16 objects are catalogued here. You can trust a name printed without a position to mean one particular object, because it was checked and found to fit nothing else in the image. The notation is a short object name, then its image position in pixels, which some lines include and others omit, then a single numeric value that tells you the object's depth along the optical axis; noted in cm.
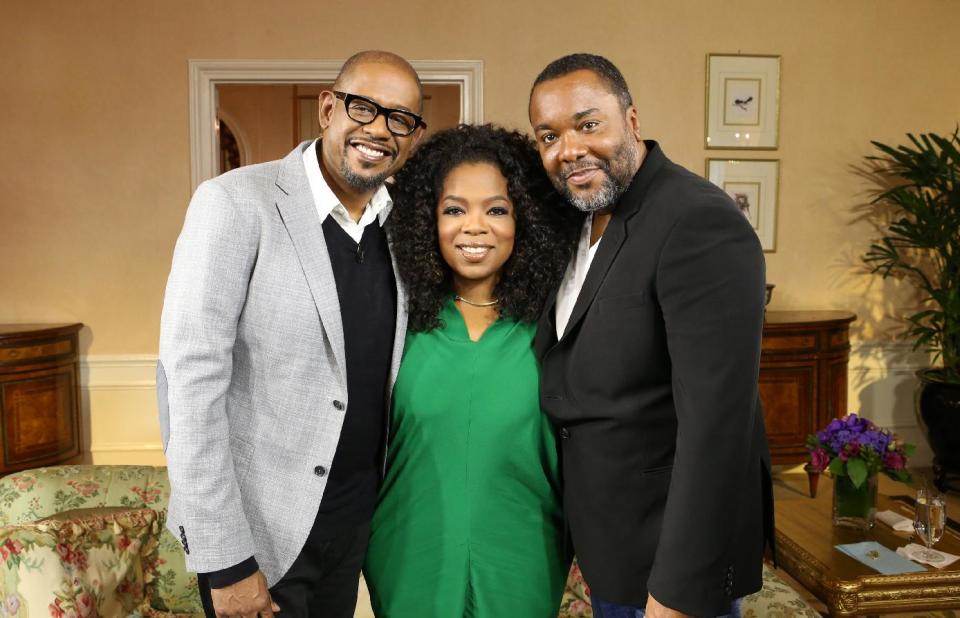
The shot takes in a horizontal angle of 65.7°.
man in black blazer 129
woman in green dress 173
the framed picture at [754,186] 504
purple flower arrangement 273
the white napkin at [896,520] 281
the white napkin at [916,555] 250
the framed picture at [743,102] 496
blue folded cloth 247
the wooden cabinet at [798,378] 453
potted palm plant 449
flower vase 278
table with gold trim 241
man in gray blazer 142
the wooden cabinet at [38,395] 435
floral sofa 178
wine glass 258
